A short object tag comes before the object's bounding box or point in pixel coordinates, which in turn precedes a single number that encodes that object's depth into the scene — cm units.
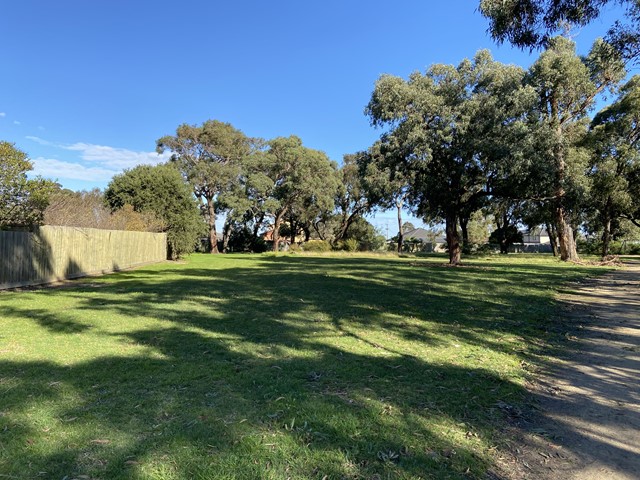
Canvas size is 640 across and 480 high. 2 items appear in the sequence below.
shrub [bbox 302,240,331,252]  4544
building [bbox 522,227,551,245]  10006
